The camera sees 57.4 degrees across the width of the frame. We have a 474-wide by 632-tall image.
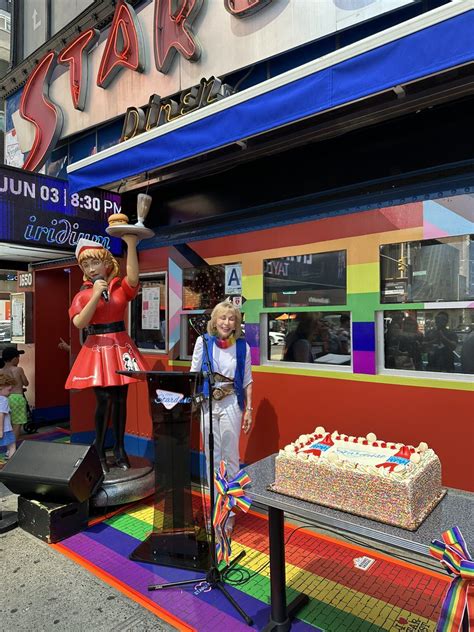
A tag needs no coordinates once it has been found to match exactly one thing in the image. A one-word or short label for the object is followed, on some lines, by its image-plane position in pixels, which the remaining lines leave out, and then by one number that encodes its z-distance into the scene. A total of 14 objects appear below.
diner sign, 4.00
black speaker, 3.35
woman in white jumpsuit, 3.31
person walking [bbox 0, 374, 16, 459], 4.75
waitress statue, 3.82
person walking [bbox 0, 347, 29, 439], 5.40
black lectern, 3.08
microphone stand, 2.75
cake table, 1.75
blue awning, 2.22
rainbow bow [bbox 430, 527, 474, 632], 1.51
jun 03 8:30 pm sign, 3.78
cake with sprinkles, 1.84
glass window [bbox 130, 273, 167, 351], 5.24
